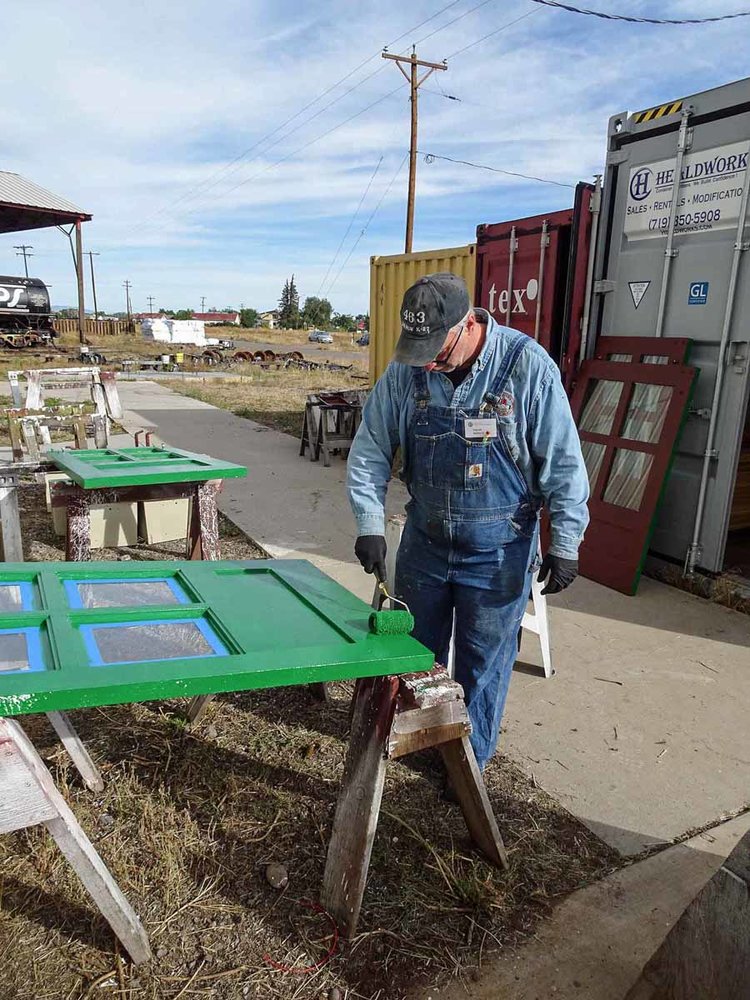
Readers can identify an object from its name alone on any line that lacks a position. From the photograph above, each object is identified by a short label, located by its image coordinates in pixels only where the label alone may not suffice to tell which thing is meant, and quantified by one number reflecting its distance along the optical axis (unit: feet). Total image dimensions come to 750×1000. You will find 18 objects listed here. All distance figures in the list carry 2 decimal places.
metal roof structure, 73.16
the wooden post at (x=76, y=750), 8.83
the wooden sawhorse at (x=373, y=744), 6.75
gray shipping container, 14.66
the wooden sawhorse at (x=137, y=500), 13.01
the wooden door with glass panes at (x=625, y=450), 15.72
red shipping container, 17.98
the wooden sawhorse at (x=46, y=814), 5.66
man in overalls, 7.80
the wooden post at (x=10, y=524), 13.74
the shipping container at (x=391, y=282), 25.62
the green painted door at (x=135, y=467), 12.67
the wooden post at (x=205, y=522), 13.98
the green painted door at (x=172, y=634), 5.76
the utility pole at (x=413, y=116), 65.36
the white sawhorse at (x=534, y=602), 11.61
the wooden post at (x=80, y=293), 80.52
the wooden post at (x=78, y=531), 13.13
